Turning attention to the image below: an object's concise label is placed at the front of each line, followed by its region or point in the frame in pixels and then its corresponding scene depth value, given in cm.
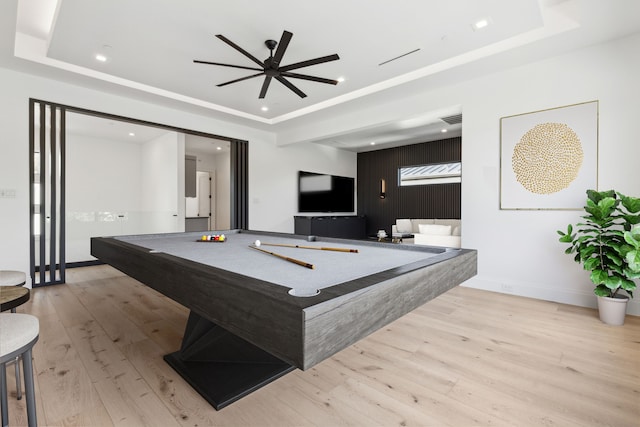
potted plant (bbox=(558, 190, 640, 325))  249
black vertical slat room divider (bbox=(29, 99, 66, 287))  373
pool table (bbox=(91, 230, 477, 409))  80
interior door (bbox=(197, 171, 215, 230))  848
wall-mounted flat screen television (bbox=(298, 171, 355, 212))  709
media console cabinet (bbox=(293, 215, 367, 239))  669
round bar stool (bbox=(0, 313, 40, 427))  101
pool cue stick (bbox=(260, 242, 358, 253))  193
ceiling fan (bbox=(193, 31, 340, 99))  259
